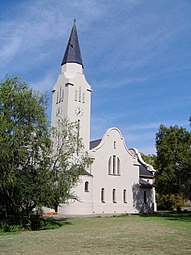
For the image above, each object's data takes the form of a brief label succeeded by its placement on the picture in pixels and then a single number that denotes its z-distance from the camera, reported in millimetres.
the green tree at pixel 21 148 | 19672
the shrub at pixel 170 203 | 45375
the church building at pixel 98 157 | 41844
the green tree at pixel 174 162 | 34962
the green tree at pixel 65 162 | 20995
